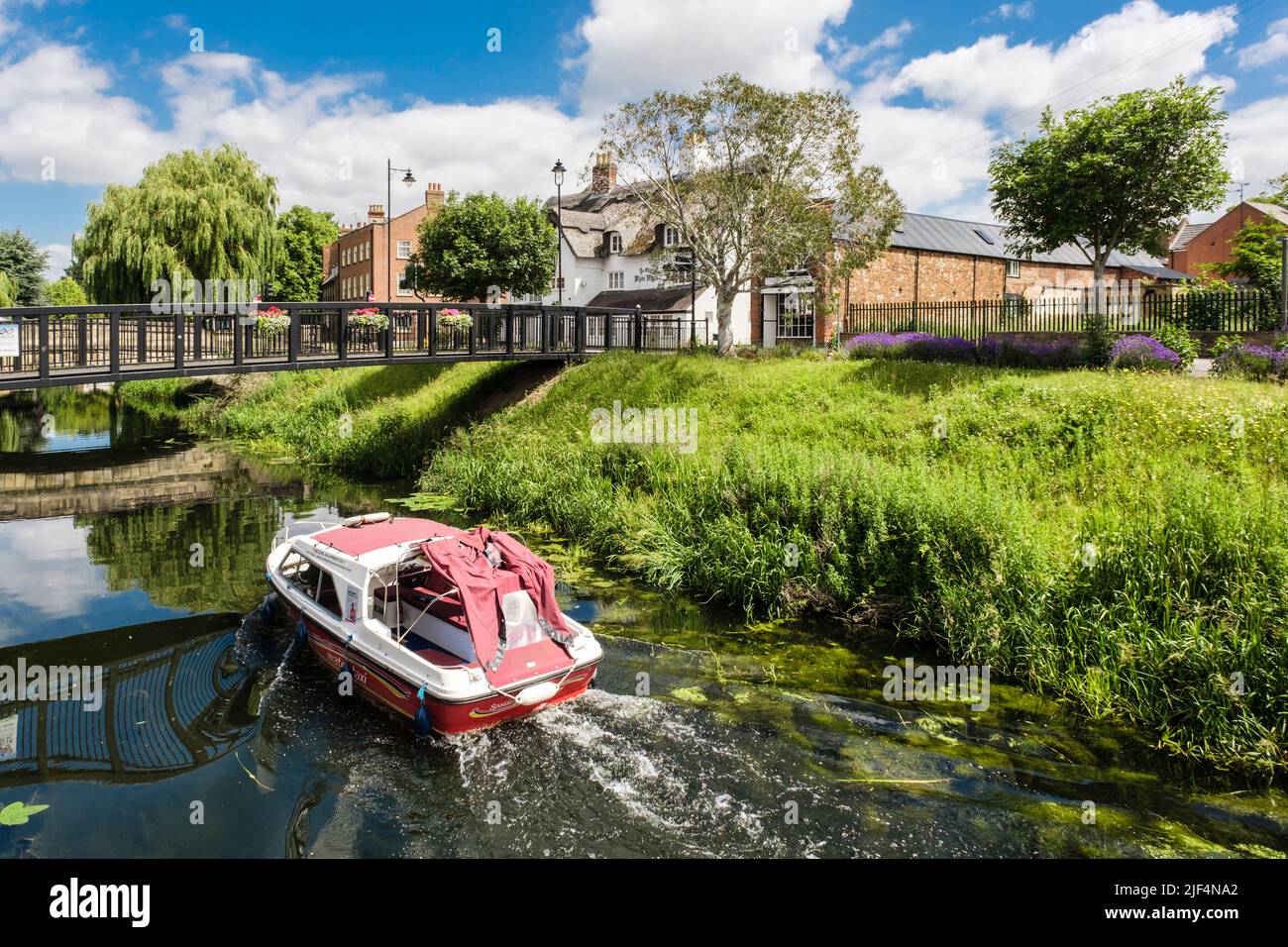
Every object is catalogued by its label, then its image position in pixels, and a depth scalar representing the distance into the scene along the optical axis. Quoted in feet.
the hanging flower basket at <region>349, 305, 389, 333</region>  72.74
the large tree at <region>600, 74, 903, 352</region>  74.02
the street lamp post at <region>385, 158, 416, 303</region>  116.16
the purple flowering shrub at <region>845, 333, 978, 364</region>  65.98
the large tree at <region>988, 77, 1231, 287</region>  67.05
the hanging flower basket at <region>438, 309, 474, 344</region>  78.54
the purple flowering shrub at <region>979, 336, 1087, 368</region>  59.57
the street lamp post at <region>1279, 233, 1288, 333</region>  56.49
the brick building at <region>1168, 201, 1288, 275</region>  172.86
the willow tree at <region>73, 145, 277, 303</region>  112.98
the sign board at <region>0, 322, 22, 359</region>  46.73
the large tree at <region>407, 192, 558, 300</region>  145.07
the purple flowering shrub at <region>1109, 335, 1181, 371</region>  55.36
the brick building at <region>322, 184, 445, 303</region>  213.05
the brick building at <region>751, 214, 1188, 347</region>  124.98
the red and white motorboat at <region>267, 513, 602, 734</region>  28.07
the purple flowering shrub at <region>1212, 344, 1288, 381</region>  50.70
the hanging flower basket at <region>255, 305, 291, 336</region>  66.13
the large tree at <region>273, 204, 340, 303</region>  213.46
